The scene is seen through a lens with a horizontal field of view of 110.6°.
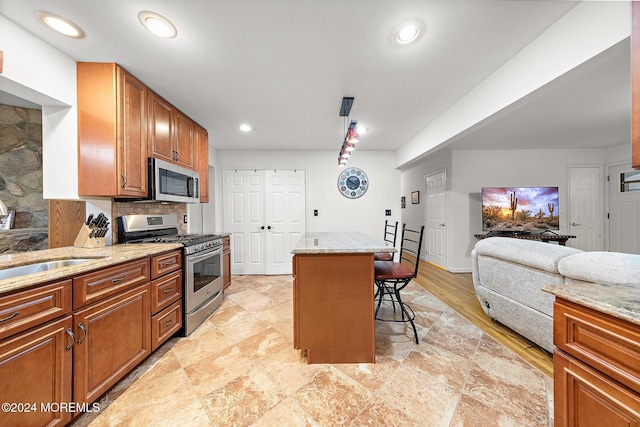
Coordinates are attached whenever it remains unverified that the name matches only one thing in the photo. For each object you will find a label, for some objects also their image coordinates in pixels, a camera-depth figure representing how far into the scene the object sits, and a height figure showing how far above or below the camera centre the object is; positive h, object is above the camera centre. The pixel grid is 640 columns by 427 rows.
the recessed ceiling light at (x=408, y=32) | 1.42 +1.21
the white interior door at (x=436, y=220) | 4.58 -0.17
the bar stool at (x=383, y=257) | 2.69 -0.56
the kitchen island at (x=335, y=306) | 1.75 -0.74
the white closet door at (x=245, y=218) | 4.29 -0.11
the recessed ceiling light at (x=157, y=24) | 1.36 +1.22
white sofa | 1.41 -0.51
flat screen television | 4.13 +0.09
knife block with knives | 1.84 -0.17
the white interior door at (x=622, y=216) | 4.17 -0.08
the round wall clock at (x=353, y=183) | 4.43 +0.58
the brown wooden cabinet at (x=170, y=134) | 2.23 +0.89
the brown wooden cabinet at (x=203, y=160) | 3.10 +0.75
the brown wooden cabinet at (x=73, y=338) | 1.00 -0.71
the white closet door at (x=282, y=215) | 4.31 -0.06
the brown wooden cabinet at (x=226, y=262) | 3.12 -0.73
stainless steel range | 2.18 -0.48
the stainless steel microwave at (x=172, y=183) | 2.18 +0.33
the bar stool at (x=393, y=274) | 1.95 -0.55
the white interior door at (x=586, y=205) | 4.48 +0.14
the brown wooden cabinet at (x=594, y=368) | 0.71 -0.56
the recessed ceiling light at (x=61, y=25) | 1.38 +1.23
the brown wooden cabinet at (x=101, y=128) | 1.83 +0.70
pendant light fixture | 2.25 +0.81
